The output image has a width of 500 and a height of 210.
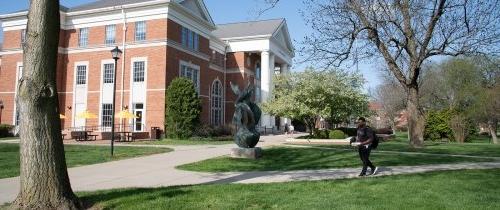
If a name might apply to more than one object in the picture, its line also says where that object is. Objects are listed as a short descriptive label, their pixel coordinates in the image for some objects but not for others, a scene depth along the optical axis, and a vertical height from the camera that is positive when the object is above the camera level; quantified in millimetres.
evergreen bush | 34103 +1644
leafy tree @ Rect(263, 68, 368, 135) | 35312 +2597
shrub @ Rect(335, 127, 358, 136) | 41728 -20
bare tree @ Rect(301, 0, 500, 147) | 20281 +4645
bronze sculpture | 17342 +479
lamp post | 18297 +3098
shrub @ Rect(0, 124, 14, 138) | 34969 +68
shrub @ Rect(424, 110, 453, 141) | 39750 +468
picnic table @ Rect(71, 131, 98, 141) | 31047 -292
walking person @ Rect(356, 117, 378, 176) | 11945 -289
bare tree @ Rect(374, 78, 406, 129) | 60125 +4223
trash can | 34781 -118
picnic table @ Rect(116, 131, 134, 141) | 31041 -304
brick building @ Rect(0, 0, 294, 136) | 36312 +6242
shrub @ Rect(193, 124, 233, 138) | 34500 +19
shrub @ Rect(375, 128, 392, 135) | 52006 -37
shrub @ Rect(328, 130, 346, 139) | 33034 -295
